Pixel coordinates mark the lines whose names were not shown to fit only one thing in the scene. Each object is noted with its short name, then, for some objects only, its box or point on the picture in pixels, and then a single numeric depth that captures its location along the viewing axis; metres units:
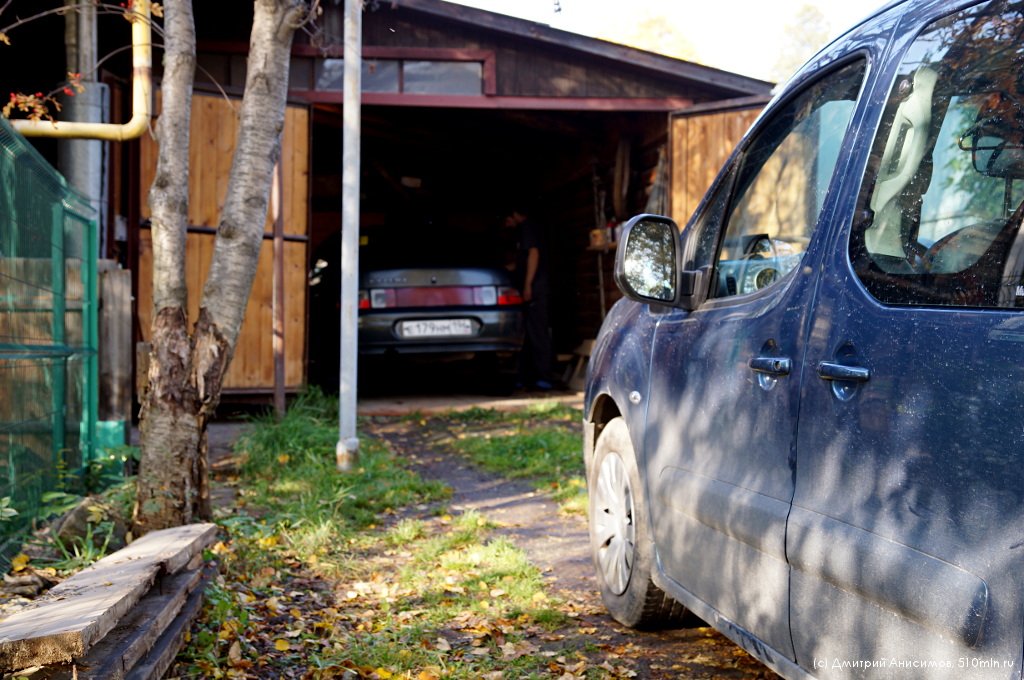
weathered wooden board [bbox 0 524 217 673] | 2.09
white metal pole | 5.98
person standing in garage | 11.36
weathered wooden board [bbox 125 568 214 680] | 2.46
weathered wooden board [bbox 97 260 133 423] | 5.37
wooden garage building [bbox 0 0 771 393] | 8.09
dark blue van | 1.51
